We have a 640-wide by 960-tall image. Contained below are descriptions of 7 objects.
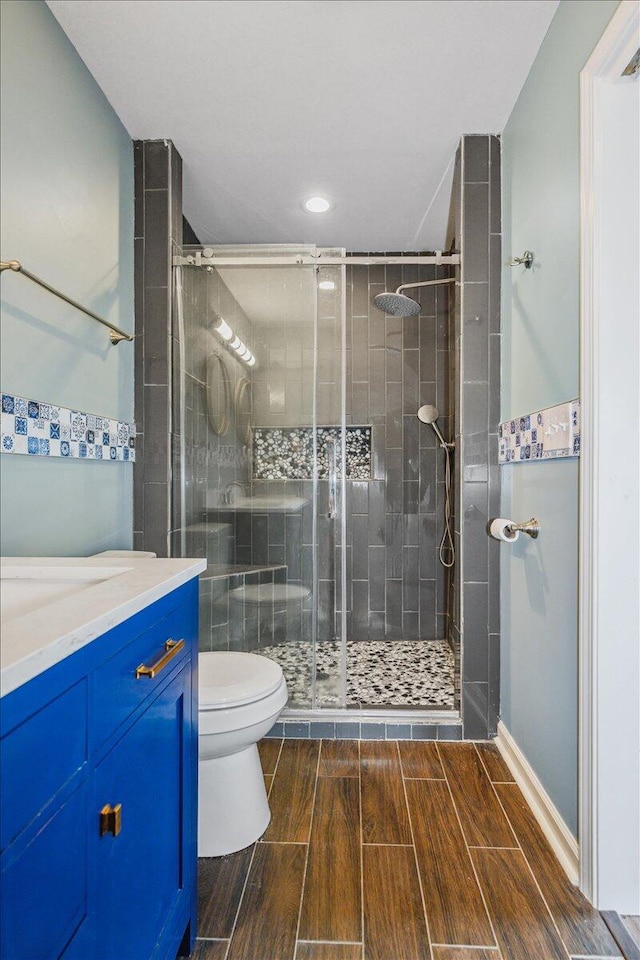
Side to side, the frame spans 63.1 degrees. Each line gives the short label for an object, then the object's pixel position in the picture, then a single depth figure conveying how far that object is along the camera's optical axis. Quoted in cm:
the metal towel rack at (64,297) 125
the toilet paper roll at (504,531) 182
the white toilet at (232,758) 146
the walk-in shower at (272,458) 218
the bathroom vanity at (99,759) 59
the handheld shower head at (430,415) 320
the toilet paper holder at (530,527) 171
